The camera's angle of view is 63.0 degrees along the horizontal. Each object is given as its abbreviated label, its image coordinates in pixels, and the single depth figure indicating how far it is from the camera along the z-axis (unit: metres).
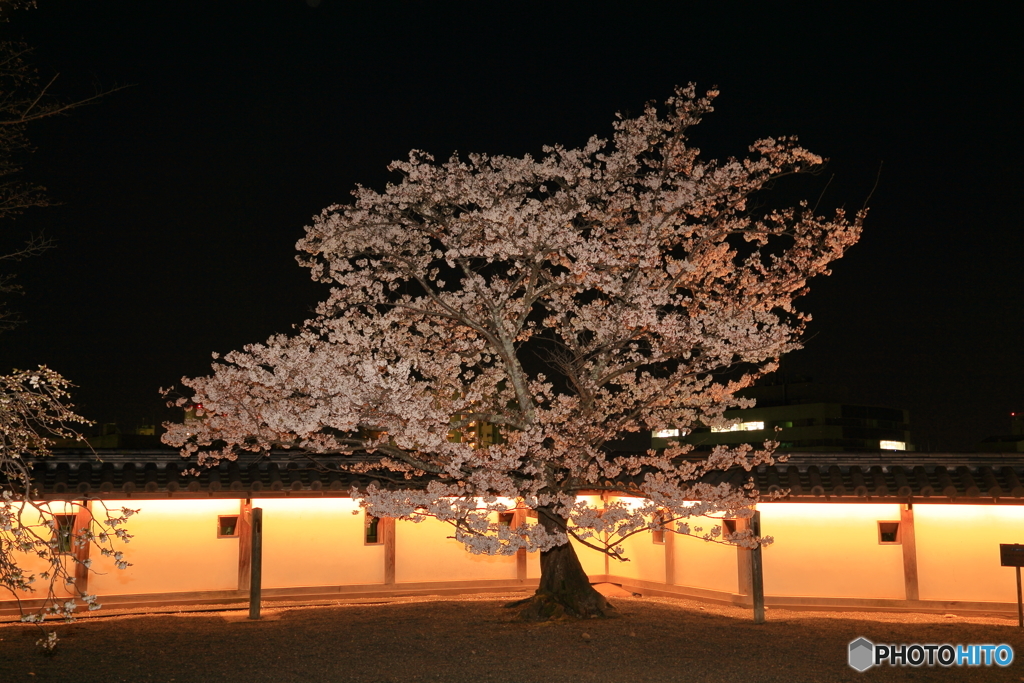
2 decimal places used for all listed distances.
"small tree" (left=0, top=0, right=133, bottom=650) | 6.25
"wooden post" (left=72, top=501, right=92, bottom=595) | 14.86
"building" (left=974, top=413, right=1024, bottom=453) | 47.72
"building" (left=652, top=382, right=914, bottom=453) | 81.88
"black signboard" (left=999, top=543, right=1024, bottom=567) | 12.39
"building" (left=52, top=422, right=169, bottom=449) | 43.03
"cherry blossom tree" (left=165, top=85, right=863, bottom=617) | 11.95
